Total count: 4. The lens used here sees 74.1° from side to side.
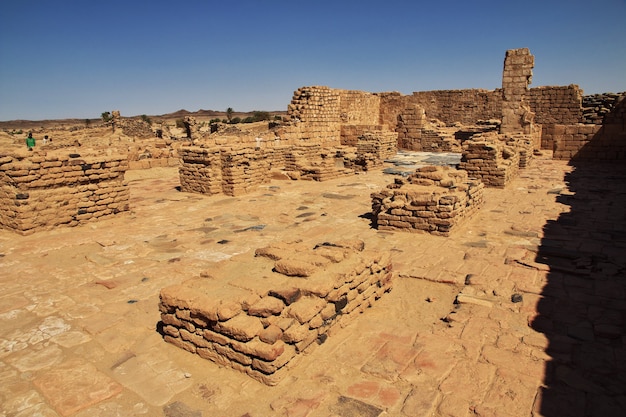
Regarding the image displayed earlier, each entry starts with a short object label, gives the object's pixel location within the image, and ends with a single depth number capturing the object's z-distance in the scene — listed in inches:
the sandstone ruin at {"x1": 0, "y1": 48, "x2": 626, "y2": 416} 124.4
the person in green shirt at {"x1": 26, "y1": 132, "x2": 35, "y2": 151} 759.7
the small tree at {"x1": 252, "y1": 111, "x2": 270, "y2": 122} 2267.5
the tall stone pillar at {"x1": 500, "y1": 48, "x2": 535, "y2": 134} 667.4
